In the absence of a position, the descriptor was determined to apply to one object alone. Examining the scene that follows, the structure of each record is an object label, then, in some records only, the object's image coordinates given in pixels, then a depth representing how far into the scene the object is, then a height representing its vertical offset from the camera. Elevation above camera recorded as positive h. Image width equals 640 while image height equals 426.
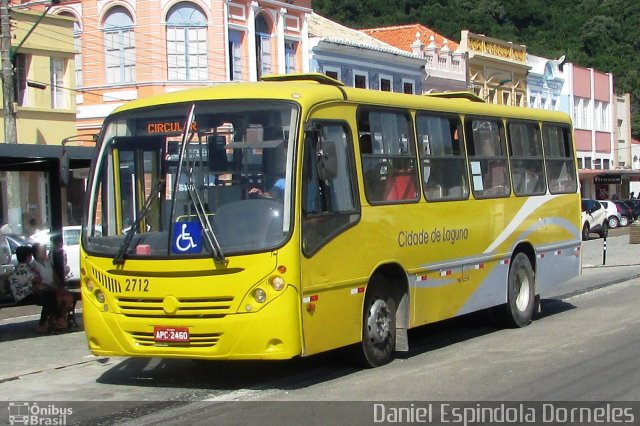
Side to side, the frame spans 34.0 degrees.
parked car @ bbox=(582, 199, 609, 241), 43.50 -1.30
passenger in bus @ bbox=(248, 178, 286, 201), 9.72 +0.05
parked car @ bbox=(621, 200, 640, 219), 58.43 -1.06
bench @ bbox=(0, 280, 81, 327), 13.80 -1.27
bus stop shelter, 13.51 +0.59
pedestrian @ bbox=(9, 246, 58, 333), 14.03 -1.16
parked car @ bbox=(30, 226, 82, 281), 24.11 -1.09
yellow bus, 9.62 -0.27
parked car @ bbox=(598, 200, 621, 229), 55.22 -1.48
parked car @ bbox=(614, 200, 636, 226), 57.76 -1.47
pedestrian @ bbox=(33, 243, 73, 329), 14.48 -1.12
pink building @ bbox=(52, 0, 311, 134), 36.72 +5.47
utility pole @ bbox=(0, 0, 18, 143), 26.16 +3.32
